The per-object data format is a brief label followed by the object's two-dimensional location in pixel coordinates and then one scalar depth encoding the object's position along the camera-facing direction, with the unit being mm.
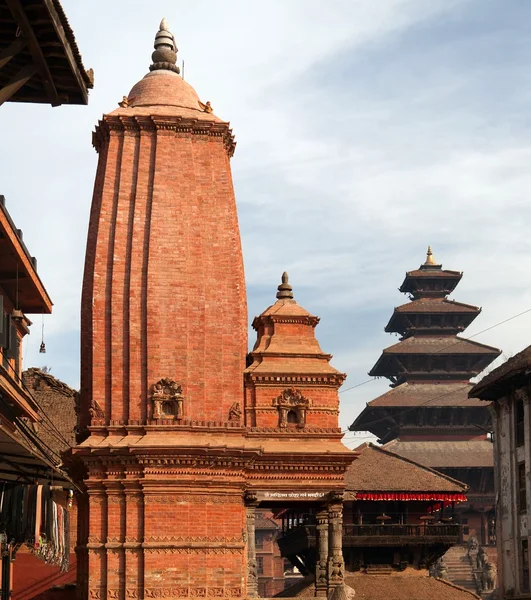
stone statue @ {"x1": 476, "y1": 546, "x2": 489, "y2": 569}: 77812
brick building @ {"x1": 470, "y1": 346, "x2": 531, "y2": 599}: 53938
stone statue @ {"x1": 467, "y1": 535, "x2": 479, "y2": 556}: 80688
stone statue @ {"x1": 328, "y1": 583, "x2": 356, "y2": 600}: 37188
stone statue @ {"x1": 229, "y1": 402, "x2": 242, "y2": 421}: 37531
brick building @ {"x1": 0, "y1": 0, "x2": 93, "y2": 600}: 19594
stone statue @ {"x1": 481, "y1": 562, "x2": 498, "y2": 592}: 75125
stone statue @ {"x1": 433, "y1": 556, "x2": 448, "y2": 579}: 74512
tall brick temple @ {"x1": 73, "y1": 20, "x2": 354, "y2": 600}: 35844
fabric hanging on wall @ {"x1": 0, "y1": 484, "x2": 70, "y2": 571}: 26484
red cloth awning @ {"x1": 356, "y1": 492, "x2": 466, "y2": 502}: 60125
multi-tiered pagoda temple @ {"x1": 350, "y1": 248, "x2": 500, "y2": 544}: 82375
